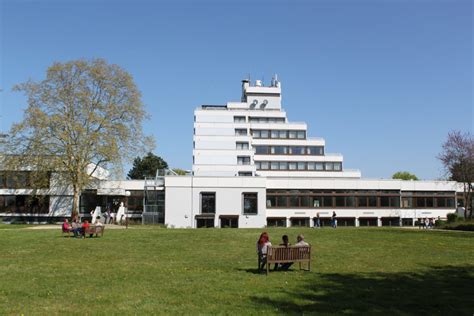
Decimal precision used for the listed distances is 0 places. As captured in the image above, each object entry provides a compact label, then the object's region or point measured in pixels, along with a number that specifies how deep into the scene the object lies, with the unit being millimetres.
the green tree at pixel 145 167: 106438
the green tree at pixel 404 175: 141825
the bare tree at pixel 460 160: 52656
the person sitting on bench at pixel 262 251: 15177
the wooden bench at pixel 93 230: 29364
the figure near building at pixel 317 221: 56772
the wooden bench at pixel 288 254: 14881
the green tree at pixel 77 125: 49875
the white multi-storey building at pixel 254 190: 56656
